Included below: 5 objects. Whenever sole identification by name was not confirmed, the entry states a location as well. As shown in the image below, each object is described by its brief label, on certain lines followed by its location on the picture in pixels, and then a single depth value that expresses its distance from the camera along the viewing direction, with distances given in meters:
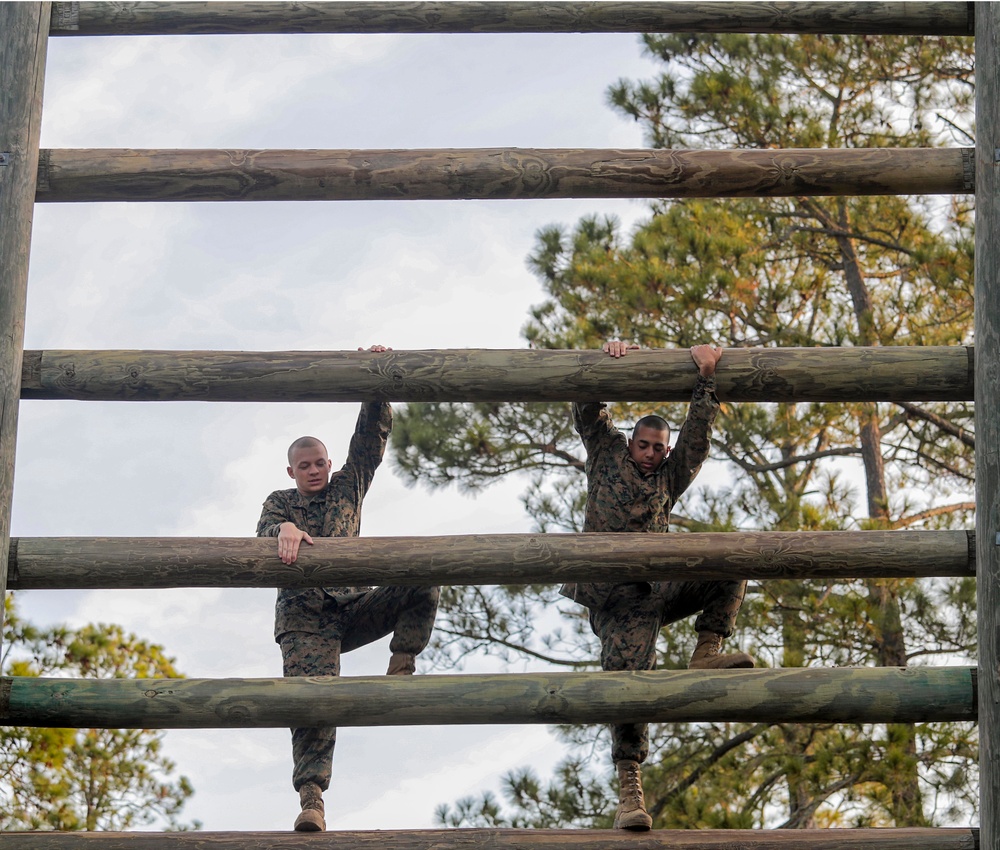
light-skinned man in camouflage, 12.69
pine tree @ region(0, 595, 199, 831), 27.09
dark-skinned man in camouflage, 12.45
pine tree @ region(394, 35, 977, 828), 23.69
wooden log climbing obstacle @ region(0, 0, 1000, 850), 10.68
